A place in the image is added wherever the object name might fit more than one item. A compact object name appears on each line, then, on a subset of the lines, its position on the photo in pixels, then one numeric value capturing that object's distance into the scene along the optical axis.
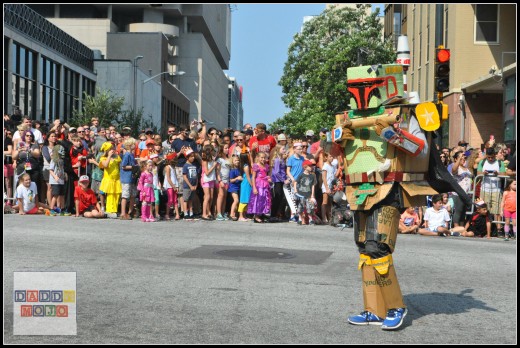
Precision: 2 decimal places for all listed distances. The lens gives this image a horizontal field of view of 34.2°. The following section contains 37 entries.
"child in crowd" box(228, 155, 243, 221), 18.25
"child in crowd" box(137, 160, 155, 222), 17.17
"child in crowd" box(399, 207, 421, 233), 17.25
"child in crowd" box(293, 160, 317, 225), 17.69
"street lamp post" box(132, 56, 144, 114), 47.64
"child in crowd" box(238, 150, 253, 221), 18.06
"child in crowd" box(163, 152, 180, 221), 17.86
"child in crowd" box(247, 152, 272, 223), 17.86
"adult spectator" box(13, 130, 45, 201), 18.05
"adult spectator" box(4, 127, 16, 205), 18.28
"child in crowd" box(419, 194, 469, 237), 17.16
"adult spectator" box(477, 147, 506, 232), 17.33
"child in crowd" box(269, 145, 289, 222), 18.34
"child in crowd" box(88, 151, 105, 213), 18.16
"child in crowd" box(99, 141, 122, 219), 17.62
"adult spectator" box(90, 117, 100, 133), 20.94
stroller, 17.48
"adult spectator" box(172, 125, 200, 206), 18.16
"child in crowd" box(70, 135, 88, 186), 18.19
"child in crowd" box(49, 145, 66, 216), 17.66
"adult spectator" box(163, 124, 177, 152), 19.73
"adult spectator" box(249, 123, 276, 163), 18.52
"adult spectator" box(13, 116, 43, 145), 18.45
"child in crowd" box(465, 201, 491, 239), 17.34
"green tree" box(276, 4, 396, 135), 57.28
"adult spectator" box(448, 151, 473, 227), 17.95
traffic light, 14.51
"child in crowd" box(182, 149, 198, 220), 17.94
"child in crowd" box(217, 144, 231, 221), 18.14
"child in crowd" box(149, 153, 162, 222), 17.44
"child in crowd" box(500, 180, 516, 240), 16.67
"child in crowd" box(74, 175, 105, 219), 17.44
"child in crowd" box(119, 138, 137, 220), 17.53
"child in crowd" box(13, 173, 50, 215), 17.39
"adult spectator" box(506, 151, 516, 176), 17.42
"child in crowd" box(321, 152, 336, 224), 17.95
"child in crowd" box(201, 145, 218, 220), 18.00
